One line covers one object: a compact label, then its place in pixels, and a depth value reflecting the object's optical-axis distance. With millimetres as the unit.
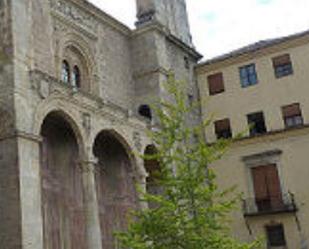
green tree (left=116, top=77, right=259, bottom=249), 14367
